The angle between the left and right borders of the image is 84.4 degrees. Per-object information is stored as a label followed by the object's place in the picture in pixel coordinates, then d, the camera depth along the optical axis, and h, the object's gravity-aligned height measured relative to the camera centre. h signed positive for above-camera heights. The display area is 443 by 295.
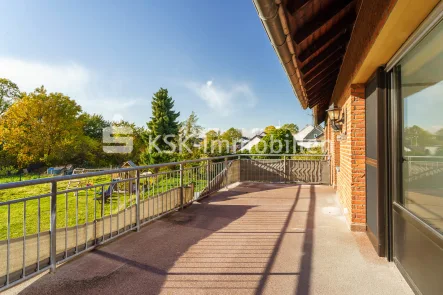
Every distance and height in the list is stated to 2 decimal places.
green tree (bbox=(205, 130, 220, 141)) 19.75 +1.31
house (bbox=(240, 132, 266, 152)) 43.34 +2.07
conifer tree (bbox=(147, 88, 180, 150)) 27.53 +4.11
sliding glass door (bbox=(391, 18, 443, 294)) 1.64 -0.09
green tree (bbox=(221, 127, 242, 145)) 51.05 +4.26
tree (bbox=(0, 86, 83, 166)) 20.41 +2.03
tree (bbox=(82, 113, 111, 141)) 28.09 +2.85
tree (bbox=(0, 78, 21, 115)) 24.50 +5.98
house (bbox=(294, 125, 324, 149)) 30.07 +2.57
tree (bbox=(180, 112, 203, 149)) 21.25 +2.11
